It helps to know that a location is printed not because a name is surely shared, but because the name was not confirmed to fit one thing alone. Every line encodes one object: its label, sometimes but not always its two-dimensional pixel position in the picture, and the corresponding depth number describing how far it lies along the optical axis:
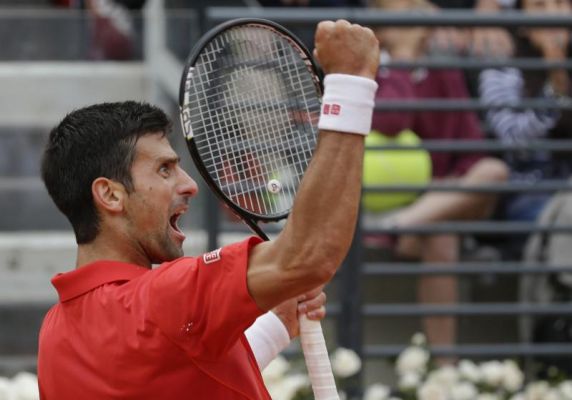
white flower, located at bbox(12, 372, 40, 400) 9.80
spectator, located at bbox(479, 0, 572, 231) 13.11
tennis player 5.30
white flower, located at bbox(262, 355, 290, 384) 10.09
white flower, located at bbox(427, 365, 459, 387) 10.68
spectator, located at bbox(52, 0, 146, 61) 14.65
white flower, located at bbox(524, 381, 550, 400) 11.01
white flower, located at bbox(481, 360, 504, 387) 10.79
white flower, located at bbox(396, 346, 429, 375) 10.91
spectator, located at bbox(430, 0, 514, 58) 13.28
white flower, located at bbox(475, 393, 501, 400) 10.63
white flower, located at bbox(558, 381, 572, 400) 10.94
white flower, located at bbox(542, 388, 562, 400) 10.95
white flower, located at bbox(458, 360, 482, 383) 10.86
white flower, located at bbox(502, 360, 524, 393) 10.80
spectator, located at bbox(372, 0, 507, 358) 12.51
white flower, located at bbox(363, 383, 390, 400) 10.57
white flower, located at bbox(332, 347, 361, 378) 10.45
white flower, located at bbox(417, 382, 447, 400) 10.42
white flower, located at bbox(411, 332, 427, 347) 11.20
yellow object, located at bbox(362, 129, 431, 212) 12.37
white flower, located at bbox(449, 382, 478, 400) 10.61
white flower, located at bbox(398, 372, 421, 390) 10.76
